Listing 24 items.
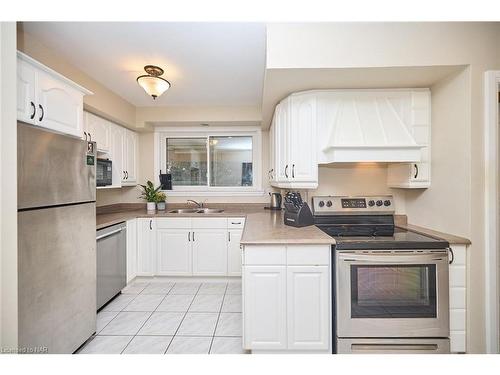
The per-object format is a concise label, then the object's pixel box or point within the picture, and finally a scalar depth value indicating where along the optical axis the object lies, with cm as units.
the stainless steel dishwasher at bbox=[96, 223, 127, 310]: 239
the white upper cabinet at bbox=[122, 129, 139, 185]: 338
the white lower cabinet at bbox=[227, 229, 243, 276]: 311
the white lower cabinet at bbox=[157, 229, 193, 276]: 313
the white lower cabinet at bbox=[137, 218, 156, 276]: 312
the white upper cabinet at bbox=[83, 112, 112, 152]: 262
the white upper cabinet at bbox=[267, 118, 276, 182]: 279
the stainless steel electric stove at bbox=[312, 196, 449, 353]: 161
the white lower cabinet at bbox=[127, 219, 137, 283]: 298
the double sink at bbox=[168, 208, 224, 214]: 360
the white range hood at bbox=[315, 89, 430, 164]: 196
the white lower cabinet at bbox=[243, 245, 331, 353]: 162
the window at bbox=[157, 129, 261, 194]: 380
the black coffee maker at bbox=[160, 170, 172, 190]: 373
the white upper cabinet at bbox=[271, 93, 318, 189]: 210
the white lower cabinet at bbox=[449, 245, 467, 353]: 165
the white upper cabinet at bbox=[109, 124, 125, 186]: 308
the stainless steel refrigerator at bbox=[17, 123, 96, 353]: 133
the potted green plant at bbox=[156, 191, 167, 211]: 358
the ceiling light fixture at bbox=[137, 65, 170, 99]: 217
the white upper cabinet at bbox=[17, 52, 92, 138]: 139
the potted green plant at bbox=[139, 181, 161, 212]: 351
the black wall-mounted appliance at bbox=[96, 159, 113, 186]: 266
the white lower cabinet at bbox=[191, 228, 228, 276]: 312
